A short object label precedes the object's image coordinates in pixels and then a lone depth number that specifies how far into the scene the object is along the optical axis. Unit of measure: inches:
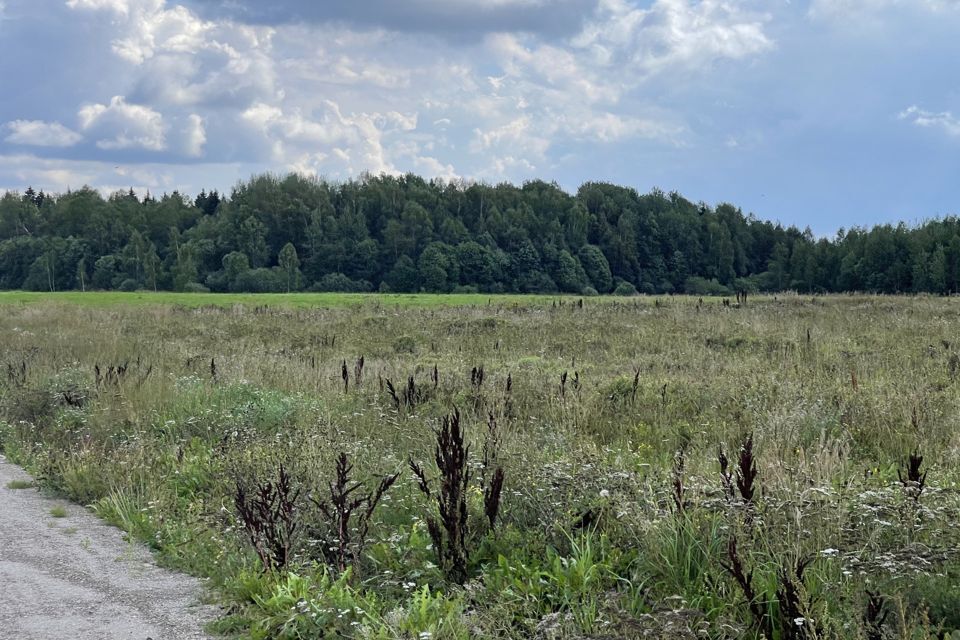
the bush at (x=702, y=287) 4975.4
